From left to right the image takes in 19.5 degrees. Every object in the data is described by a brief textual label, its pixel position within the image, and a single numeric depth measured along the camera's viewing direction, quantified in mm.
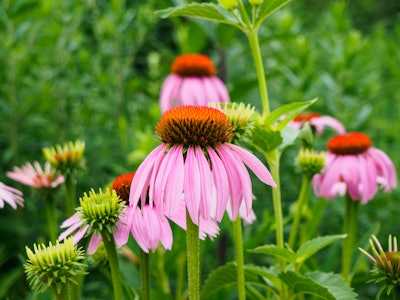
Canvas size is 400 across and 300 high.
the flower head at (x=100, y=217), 552
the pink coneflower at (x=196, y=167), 536
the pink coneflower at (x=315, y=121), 781
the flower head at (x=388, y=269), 554
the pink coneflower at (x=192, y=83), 897
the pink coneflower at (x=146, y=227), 556
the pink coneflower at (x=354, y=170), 691
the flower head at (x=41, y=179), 668
